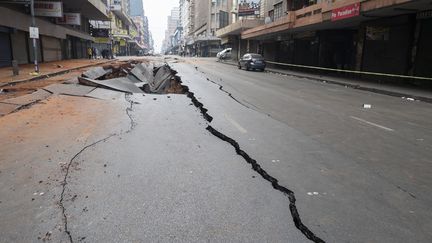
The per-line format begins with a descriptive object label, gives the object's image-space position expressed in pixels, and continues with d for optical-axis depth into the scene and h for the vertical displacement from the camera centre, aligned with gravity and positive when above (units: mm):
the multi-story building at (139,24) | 177625 +11862
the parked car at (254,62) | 35031 -1047
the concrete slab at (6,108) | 9678 -1691
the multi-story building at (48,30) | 26156 +1510
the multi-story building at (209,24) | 93456 +7303
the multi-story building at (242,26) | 48406 +3330
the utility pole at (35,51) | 19888 -537
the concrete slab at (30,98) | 11081 -1649
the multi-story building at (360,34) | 19547 +1378
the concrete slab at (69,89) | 13716 -1607
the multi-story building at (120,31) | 84744 +4112
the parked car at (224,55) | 63309 -781
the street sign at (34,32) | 19941 +746
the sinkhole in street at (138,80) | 15914 -1609
